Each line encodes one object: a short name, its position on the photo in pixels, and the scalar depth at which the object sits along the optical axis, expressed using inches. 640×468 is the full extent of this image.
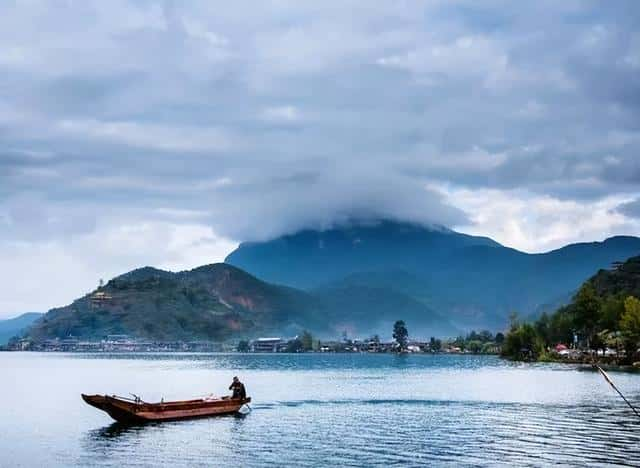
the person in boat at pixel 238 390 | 3494.1
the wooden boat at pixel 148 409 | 3031.5
